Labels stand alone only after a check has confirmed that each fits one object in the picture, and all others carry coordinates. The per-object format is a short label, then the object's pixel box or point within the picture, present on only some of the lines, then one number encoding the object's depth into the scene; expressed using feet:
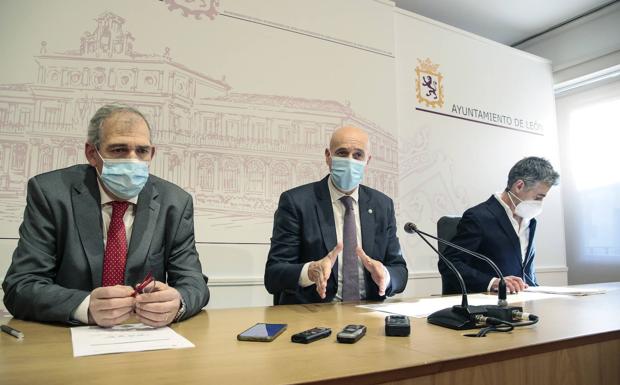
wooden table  2.39
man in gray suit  4.26
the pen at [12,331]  3.22
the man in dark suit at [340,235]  5.92
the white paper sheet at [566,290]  6.87
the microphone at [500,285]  4.76
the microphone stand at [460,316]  3.80
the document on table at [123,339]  2.91
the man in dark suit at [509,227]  8.13
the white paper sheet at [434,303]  4.74
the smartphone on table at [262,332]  3.24
